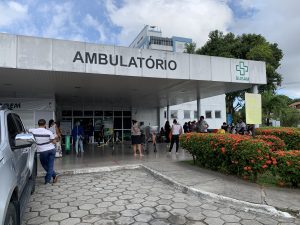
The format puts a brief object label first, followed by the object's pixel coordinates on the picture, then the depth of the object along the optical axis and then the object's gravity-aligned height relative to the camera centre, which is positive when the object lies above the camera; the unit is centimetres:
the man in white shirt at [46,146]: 546 -60
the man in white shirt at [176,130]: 1003 -40
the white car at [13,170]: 226 -60
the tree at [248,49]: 2011 +673
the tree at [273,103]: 2233 +176
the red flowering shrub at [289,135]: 838 -56
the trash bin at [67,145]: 1130 -117
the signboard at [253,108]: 652 +37
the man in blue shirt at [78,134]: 1076 -60
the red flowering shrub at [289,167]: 477 -101
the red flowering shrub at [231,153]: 514 -82
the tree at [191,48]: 2403 +795
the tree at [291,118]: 2796 +24
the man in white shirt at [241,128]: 1480 -49
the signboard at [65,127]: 1609 -37
